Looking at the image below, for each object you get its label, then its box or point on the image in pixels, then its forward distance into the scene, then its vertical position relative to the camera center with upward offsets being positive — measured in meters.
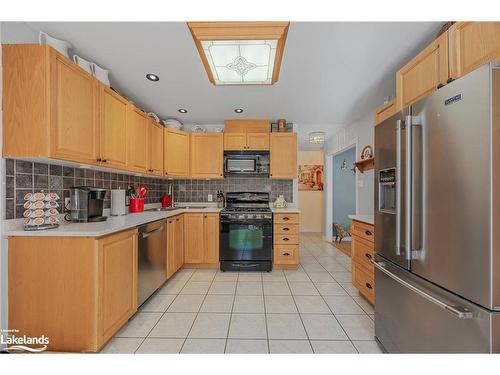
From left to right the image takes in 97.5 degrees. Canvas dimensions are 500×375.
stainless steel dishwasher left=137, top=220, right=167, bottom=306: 2.05 -0.74
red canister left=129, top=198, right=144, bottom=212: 2.83 -0.24
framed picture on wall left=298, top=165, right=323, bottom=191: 6.26 +0.28
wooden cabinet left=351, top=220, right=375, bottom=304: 2.12 -0.75
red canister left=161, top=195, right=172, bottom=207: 3.67 -0.24
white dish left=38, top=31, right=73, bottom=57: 1.69 +1.14
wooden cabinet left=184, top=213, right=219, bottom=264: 3.27 -0.80
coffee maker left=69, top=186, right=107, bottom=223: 1.88 -0.15
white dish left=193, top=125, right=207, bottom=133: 3.71 +0.99
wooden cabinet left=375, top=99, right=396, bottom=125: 2.06 +0.77
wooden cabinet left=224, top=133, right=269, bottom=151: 3.62 +0.76
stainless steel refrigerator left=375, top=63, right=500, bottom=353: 0.88 -0.16
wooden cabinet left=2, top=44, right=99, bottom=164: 1.43 +0.57
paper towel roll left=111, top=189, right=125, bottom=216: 2.49 -0.17
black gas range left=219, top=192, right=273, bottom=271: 3.18 -0.78
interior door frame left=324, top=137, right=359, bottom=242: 5.23 -0.29
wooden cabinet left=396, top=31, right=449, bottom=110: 1.40 +0.82
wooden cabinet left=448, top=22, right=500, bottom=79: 1.11 +0.78
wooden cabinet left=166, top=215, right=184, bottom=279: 2.74 -0.76
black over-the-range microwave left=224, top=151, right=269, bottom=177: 3.60 +0.40
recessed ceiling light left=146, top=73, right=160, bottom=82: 2.42 +1.23
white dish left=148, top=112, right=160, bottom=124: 3.13 +1.01
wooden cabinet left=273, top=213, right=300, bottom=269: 3.25 -0.77
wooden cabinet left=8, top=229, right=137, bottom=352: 1.46 -0.68
